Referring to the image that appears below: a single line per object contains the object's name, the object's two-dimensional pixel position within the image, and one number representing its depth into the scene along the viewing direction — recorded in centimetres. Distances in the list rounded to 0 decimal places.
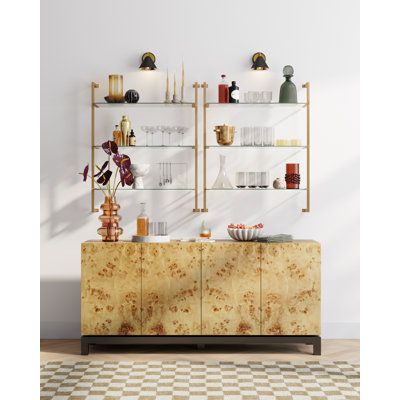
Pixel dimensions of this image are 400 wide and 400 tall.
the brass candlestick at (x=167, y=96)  531
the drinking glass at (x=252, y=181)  520
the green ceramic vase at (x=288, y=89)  526
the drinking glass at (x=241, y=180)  519
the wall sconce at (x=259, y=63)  530
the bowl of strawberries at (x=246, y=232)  493
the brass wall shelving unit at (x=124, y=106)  534
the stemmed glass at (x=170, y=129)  513
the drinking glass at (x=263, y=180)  519
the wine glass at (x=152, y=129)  514
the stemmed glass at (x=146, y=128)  514
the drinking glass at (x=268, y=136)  519
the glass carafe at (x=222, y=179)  525
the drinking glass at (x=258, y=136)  521
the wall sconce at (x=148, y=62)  531
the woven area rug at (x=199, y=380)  381
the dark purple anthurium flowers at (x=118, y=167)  495
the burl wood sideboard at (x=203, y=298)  483
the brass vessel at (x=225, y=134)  521
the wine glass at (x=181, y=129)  516
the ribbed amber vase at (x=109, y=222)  496
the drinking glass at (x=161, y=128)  513
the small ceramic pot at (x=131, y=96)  528
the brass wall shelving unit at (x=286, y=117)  530
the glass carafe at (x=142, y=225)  500
